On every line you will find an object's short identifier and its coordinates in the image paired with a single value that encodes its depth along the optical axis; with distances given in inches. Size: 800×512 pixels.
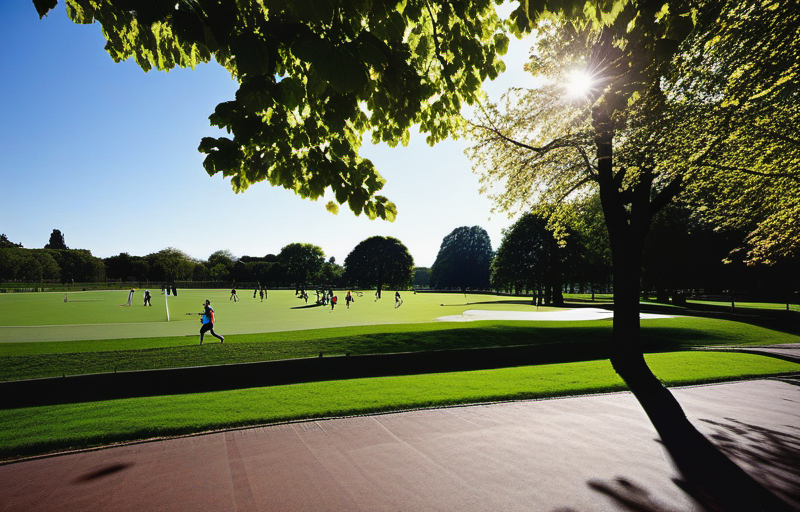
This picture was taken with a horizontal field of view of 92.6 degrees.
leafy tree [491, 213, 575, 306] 1868.8
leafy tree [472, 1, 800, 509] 209.3
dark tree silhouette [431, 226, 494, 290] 3934.5
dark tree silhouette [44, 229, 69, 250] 6065.5
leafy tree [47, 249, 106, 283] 4785.9
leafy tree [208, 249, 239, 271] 6491.1
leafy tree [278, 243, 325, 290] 4611.2
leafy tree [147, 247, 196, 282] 5191.9
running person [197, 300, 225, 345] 628.4
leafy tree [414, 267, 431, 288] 7642.7
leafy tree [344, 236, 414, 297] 3764.8
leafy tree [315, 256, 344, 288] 4820.9
